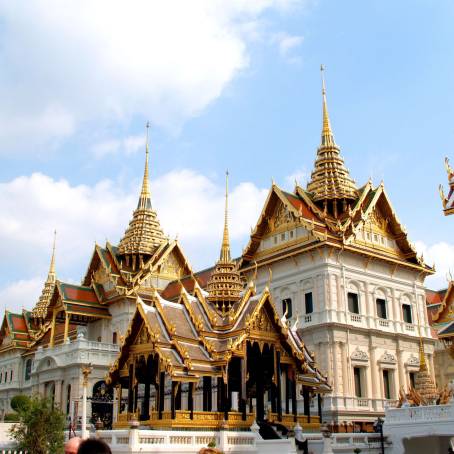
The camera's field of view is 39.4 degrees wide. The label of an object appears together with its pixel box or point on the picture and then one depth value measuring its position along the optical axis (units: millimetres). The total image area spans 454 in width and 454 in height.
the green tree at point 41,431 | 16391
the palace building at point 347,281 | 32719
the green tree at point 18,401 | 35825
